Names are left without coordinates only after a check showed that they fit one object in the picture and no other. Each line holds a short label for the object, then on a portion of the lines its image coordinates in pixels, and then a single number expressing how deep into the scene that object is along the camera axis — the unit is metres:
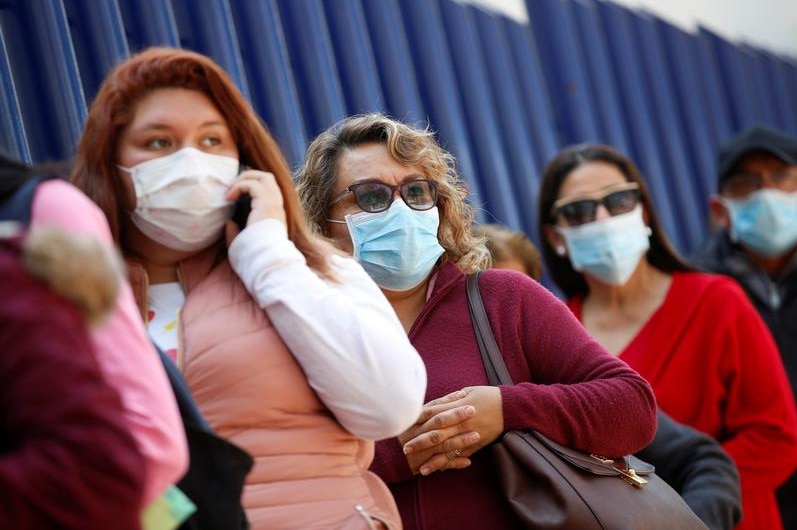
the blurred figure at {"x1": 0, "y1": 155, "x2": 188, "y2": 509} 3.08
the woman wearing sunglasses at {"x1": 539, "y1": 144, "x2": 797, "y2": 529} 7.83
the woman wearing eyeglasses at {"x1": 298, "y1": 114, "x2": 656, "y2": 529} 4.83
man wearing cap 9.61
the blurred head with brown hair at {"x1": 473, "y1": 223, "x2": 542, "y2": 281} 7.85
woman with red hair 3.98
